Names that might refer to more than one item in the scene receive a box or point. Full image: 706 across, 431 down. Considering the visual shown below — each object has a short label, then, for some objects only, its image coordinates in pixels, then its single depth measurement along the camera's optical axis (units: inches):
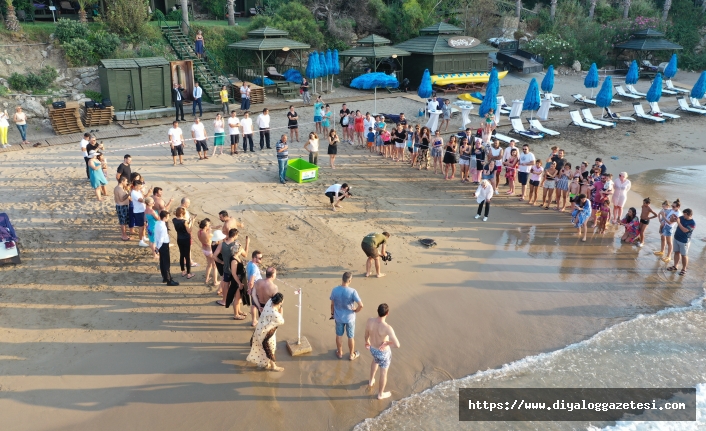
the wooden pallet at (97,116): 770.8
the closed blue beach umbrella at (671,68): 1111.0
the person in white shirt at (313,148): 593.0
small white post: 322.9
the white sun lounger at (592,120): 860.0
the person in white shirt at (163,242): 369.7
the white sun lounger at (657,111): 930.1
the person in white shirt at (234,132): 648.9
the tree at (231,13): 1107.9
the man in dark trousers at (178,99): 775.7
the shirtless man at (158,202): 414.3
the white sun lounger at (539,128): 794.2
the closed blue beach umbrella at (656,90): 918.4
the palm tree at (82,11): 949.8
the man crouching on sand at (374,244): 394.6
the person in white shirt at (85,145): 541.1
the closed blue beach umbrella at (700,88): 956.0
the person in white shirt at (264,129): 667.4
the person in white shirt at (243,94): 846.5
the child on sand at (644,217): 474.9
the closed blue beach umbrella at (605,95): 875.4
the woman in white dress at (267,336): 293.3
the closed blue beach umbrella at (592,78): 997.8
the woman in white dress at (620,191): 504.1
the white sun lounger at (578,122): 846.5
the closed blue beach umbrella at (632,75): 1039.6
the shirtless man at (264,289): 312.8
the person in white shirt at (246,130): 657.6
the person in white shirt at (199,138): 620.1
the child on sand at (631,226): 485.1
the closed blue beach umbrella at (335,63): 1005.2
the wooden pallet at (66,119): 738.2
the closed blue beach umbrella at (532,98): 812.6
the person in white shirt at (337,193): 518.6
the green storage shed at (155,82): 827.4
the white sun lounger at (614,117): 908.6
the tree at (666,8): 1517.0
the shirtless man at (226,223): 374.0
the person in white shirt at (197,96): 804.6
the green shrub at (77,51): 867.4
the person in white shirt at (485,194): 508.4
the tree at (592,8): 1496.6
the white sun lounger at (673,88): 1139.1
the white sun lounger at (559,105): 978.7
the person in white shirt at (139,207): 428.8
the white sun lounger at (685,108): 964.6
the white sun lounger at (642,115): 908.6
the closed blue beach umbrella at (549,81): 934.4
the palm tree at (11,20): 868.6
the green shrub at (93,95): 839.7
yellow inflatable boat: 1045.2
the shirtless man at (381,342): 279.7
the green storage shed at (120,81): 802.2
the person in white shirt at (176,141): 599.8
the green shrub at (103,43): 885.8
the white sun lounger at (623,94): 1062.4
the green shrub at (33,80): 810.2
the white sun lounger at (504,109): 919.7
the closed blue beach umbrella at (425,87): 854.5
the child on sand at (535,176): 547.8
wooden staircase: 900.0
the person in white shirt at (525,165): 559.5
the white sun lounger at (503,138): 755.7
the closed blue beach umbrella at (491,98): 794.2
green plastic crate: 578.6
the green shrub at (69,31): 882.1
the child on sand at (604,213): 501.4
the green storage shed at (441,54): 1065.5
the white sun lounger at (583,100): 1000.9
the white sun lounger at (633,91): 1068.9
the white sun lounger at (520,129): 781.9
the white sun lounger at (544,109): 846.5
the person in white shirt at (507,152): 587.5
